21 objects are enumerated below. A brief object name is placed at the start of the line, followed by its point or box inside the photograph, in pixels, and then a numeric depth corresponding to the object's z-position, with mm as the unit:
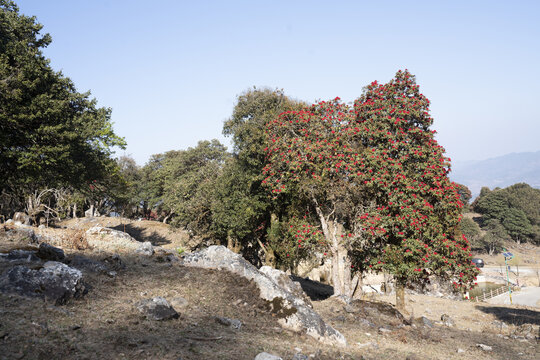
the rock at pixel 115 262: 12164
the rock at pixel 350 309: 14141
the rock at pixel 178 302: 9758
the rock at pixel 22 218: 26716
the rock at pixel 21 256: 10852
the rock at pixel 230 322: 9133
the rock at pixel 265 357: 6602
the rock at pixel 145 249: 15496
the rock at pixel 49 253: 11352
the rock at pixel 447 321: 16781
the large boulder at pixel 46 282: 8016
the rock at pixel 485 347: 11864
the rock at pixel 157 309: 8539
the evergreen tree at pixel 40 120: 19516
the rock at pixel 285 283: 13992
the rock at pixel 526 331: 14277
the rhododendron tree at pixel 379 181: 16453
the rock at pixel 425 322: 15086
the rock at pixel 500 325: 16609
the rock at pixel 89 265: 11250
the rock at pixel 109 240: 15745
